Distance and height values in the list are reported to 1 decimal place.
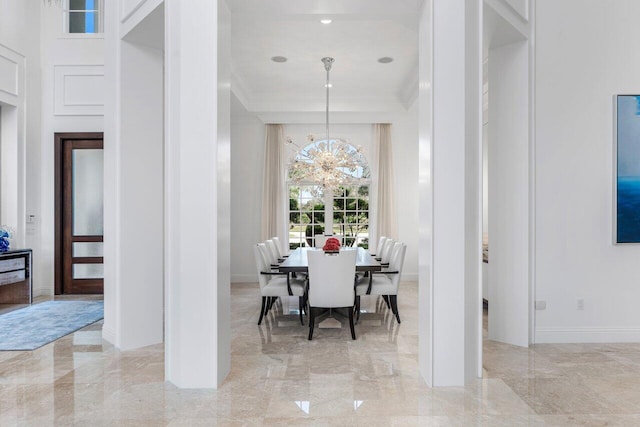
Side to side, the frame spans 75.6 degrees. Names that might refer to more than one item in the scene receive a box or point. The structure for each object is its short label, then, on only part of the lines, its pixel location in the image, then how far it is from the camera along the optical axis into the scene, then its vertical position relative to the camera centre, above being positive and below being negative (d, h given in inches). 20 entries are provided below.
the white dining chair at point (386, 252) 207.8 -21.4
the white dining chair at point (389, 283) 177.3 -31.4
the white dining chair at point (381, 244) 237.9 -19.0
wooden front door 244.4 -0.5
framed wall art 151.8 +16.8
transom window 249.0 +118.9
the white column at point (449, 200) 112.2 +3.2
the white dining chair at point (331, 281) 155.2 -26.3
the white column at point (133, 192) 146.2 +7.3
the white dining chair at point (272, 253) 202.5 -21.5
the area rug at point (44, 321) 152.9 -47.6
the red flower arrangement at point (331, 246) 175.9 -14.7
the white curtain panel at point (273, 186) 301.4 +19.0
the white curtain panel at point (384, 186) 300.8 +19.0
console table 205.0 -33.0
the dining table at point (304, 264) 167.2 -22.1
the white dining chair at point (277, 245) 239.2 -19.5
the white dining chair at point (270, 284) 175.2 -31.5
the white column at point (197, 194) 112.0 +4.9
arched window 309.0 +2.9
